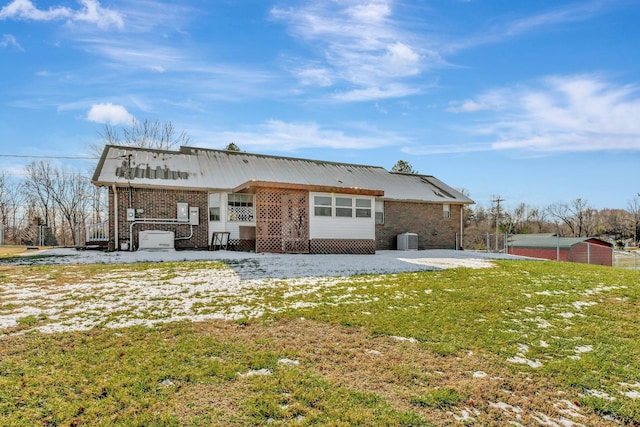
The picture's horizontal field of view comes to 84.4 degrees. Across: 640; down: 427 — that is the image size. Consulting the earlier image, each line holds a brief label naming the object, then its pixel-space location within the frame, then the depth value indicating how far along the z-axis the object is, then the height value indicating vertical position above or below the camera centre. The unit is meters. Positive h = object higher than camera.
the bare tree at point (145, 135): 28.17 +7.12
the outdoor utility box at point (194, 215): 15.02 +0.28
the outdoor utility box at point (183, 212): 14.92 +0.40
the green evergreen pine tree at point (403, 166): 37.51 +5.85
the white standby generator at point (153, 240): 14.01 -0.74
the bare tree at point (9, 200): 30.35 +1.94
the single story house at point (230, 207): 13.49 +0.61
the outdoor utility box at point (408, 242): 18.28 -1.09
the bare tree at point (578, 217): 53.41 +0.54
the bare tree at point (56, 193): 30.34 +2.48
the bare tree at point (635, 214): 52.31 +0.95
